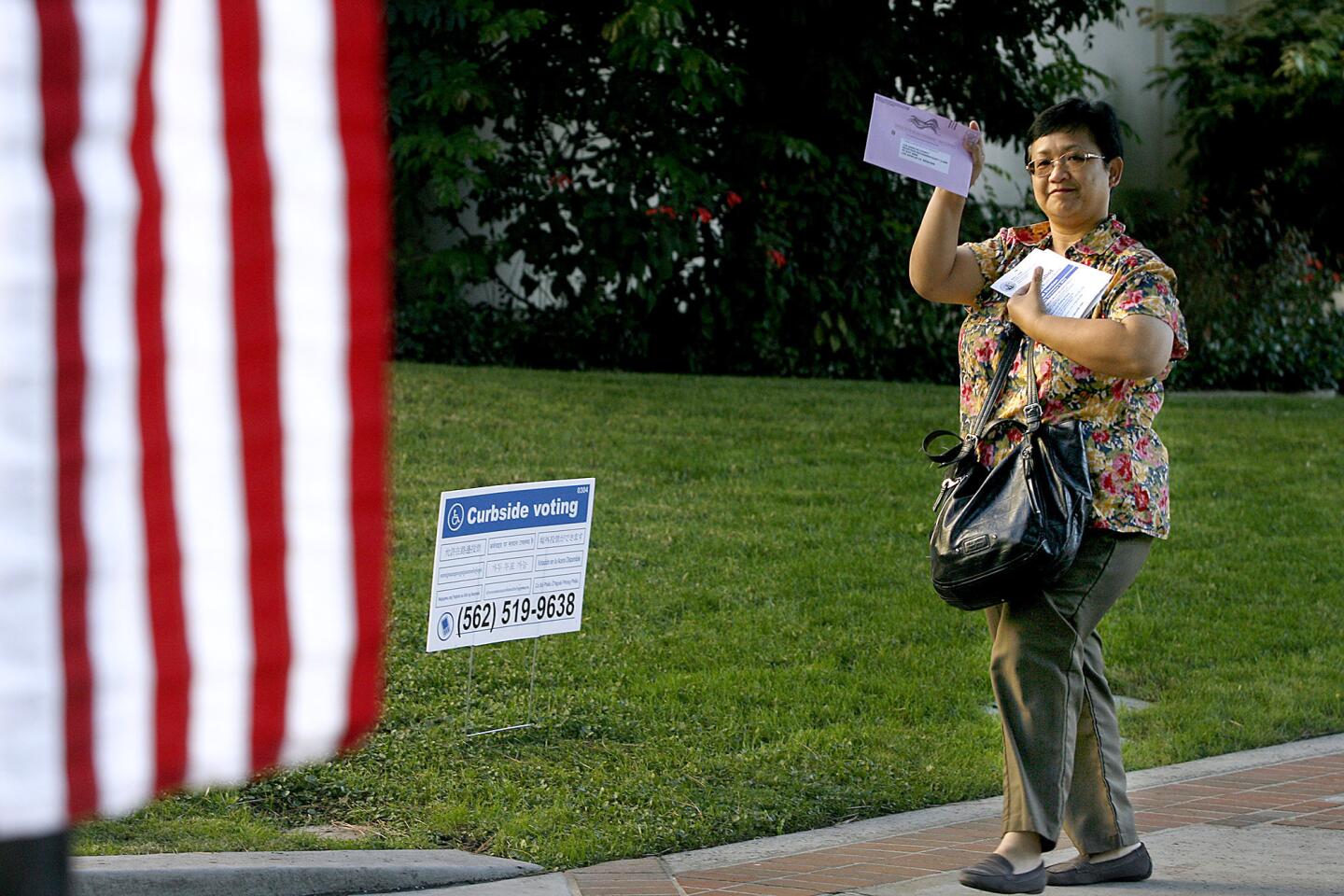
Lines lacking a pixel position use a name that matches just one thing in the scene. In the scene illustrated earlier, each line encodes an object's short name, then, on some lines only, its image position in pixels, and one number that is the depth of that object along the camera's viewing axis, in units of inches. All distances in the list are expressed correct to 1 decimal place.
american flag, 95.7
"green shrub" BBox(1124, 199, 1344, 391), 1534.2
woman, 358.6
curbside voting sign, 470.0
